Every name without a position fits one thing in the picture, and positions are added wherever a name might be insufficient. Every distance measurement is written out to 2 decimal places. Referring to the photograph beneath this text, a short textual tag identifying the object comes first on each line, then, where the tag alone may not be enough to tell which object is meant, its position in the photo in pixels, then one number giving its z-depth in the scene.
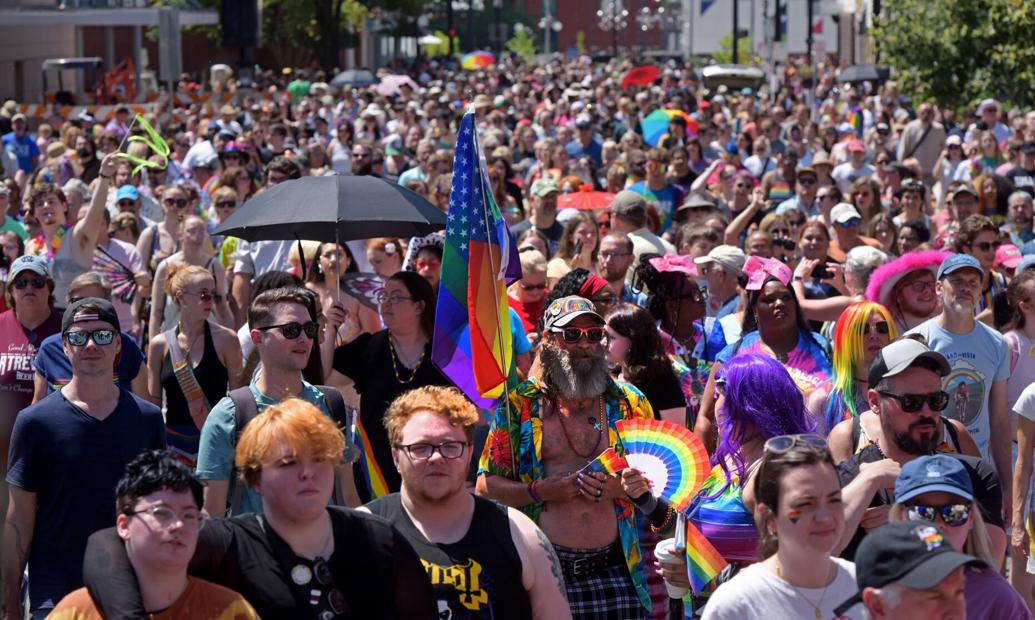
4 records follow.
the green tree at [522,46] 106.50
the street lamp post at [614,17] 106.62
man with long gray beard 5.43
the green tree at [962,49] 22.56
